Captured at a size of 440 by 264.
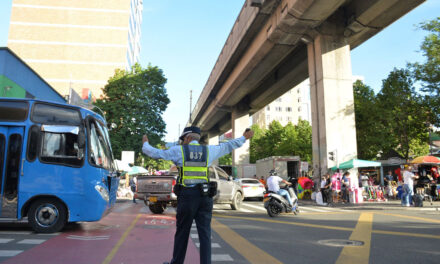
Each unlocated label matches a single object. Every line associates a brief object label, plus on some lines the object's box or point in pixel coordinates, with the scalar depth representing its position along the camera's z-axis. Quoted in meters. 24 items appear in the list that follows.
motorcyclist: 12.12
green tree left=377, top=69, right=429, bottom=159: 31.41
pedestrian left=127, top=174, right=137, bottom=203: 24.56
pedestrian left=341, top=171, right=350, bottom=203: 18.67
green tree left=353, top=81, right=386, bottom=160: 33.00
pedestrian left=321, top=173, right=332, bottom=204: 18.23
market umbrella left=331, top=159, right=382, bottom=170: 19.31
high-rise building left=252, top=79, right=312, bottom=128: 96.25
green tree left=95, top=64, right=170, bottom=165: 34.94
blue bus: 7.66
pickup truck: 12.30
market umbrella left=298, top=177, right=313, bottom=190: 22.11
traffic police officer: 4.10
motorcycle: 12.02
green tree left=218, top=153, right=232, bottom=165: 90.18
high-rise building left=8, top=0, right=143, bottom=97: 58.03
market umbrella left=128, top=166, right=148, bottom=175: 28.00
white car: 21.09
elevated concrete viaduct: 18.84
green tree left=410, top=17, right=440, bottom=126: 24.92
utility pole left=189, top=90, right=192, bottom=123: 58.50
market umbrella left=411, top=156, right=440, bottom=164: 19.66
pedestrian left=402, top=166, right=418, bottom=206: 15.58
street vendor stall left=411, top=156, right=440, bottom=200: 16.86
